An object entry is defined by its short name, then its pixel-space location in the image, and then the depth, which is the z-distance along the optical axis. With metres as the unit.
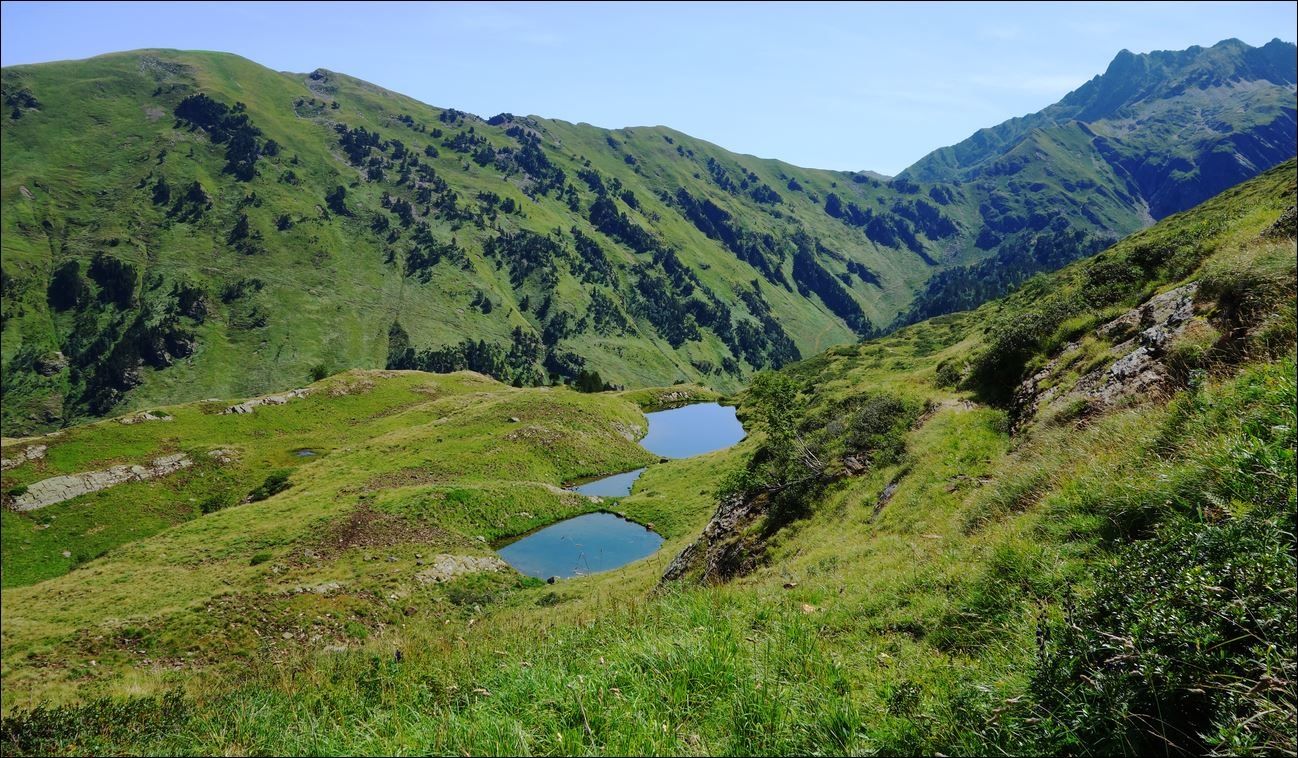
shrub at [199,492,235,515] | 70.00
